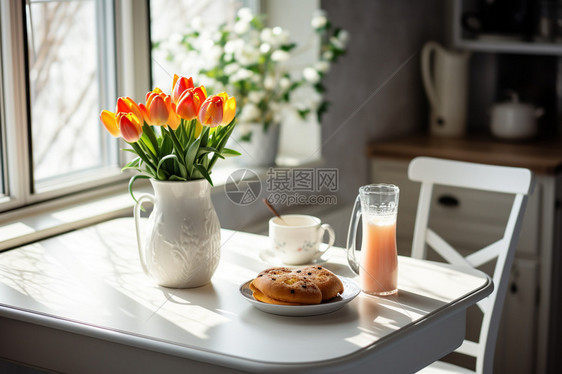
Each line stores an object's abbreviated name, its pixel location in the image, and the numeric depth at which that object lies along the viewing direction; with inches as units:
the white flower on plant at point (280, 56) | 90.1
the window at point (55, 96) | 71.1
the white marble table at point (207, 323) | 44.8
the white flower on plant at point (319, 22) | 93.8
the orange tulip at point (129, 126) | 52.0
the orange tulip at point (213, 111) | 52.7
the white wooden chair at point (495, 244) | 66.5
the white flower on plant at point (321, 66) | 95.0
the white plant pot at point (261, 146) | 93.5
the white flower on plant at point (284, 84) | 91.9
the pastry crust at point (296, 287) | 49.8
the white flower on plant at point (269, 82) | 90.9
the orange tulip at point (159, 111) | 52.8
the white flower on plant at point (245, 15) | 90.6
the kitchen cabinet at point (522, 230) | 98.0
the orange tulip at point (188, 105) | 52.5
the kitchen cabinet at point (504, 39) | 110.3
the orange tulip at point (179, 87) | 54.4
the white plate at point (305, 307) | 49.2
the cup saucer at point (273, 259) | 61.3
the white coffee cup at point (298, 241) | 60.2
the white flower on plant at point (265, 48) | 90.7
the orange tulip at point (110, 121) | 54.1
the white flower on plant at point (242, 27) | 90.4
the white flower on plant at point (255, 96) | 90.0
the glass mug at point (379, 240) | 54.2
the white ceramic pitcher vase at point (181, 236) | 55.2
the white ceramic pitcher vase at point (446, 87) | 118.2
